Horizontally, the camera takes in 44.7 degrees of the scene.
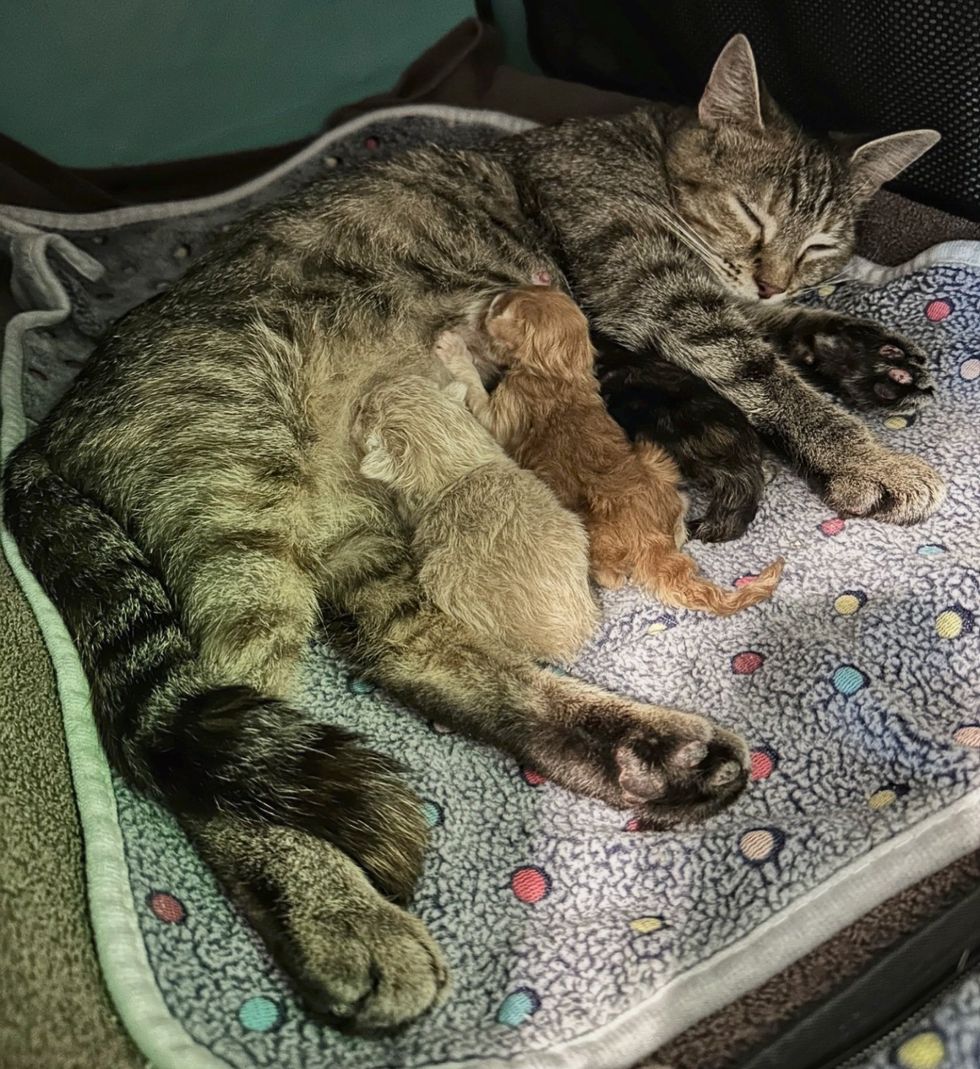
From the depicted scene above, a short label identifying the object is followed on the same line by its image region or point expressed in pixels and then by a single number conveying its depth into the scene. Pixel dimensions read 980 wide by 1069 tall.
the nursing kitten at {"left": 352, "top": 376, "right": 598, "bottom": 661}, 0.42
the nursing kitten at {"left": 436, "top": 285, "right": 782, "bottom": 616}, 0.43
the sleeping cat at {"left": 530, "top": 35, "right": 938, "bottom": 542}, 0.51
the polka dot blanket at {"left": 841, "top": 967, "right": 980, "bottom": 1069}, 0.32
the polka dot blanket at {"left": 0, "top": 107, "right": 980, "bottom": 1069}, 0.36
